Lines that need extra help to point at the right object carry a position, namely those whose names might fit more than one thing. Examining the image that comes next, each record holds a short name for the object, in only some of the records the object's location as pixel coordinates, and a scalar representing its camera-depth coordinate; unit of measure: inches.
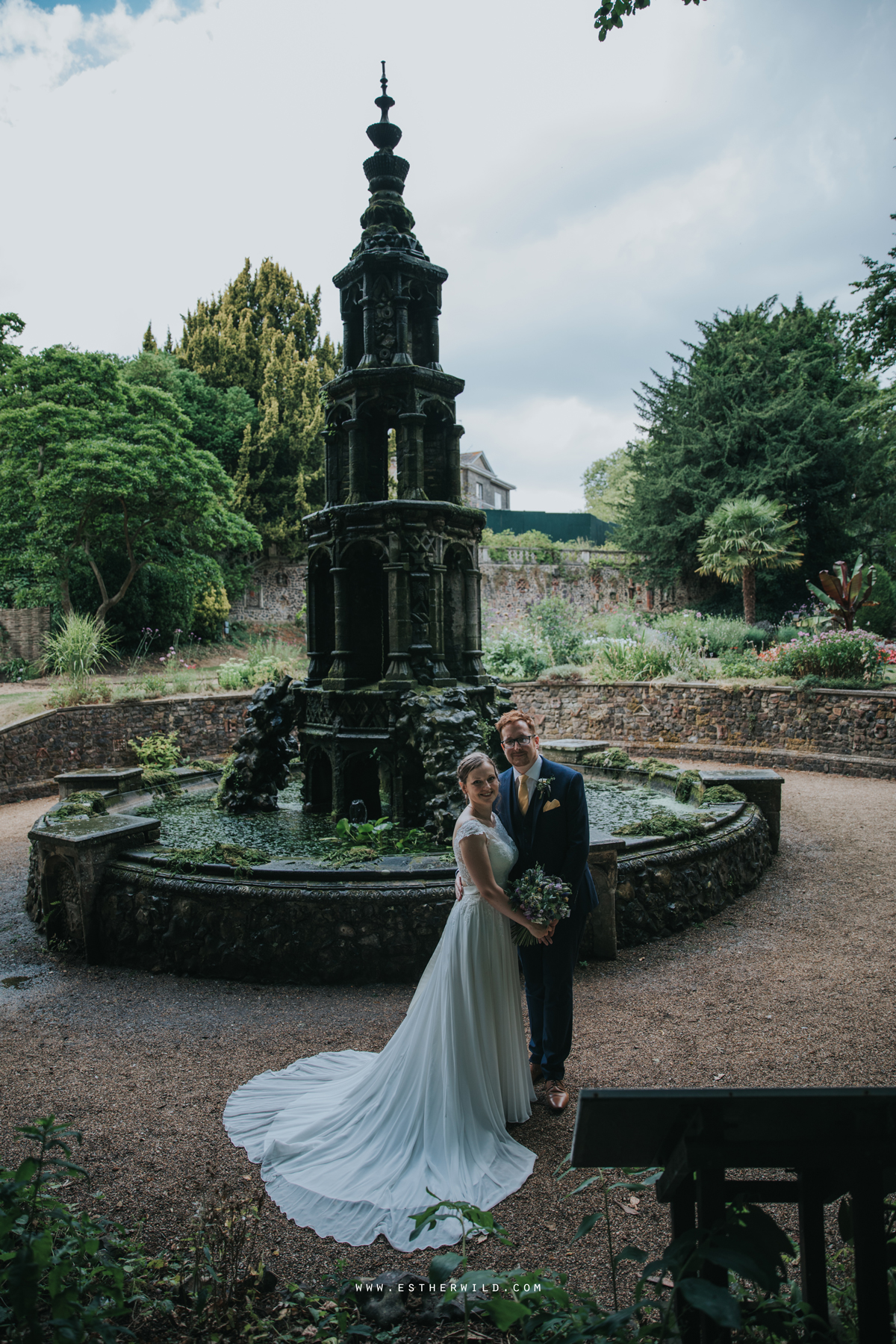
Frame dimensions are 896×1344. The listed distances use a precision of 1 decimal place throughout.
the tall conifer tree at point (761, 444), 922.7
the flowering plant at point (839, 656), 507.5
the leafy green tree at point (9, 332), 820.6
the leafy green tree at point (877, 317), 562.9
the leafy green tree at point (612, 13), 124.8
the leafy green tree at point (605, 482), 1797.7
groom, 134.8
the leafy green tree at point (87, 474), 720.3
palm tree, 885.2
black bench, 60.6
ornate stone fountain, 288.7
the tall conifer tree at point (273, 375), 1099.3
